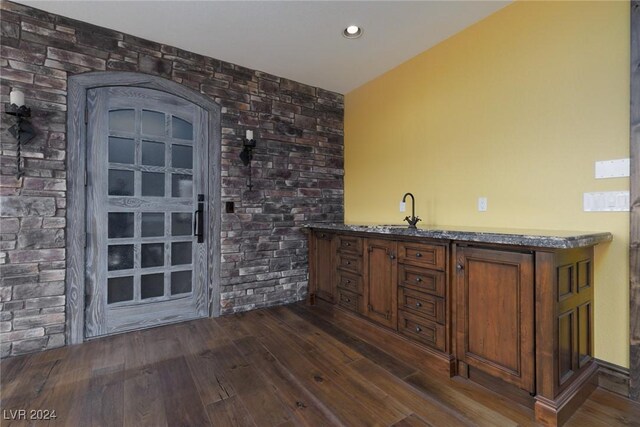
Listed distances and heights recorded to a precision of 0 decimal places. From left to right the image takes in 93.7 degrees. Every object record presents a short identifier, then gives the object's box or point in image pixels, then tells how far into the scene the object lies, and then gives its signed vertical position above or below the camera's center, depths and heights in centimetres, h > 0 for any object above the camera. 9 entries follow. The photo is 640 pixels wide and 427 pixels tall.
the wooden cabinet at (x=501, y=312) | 159 -61
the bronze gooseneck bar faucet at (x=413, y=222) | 249 -6
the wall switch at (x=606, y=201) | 178 +9
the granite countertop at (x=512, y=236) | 149 -12
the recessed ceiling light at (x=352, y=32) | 263 +164
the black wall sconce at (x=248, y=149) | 320 +72
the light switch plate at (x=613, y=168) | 178 +29
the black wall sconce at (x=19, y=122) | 220 +71
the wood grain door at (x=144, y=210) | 265 +4
